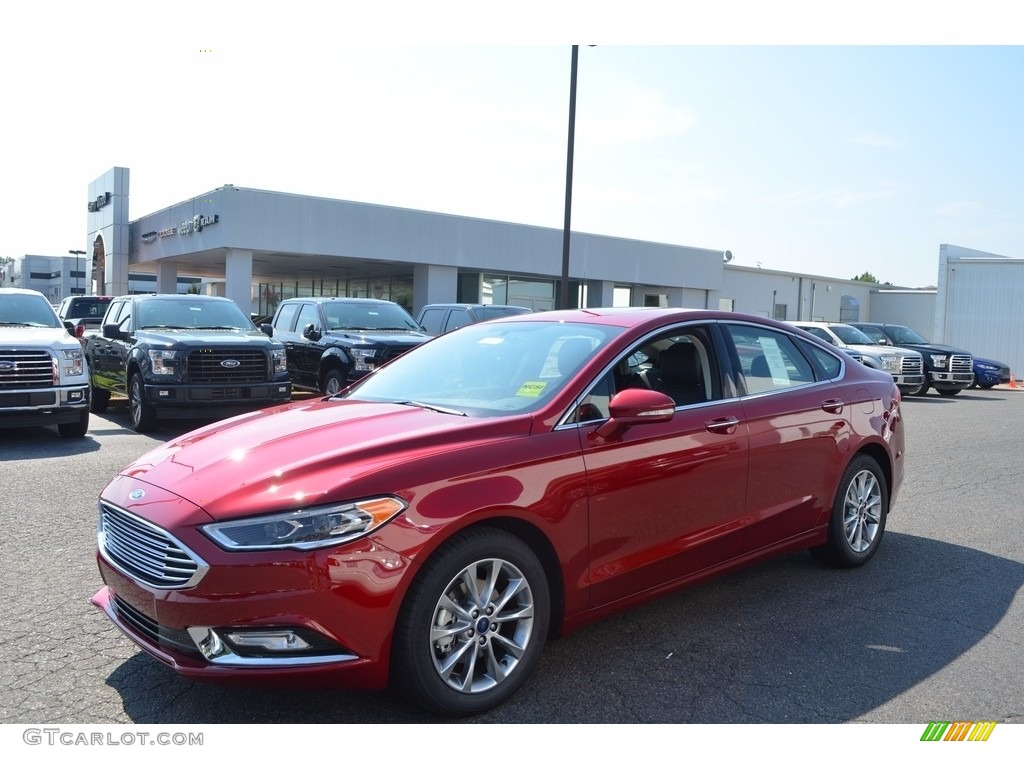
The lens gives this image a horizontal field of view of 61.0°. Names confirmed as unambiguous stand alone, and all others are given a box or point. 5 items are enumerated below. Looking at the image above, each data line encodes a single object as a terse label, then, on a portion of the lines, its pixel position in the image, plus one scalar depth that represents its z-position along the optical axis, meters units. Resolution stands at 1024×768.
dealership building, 31.02
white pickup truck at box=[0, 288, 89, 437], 10.18
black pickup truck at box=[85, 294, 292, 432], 11.14
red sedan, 3.17
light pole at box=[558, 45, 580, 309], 16.62
